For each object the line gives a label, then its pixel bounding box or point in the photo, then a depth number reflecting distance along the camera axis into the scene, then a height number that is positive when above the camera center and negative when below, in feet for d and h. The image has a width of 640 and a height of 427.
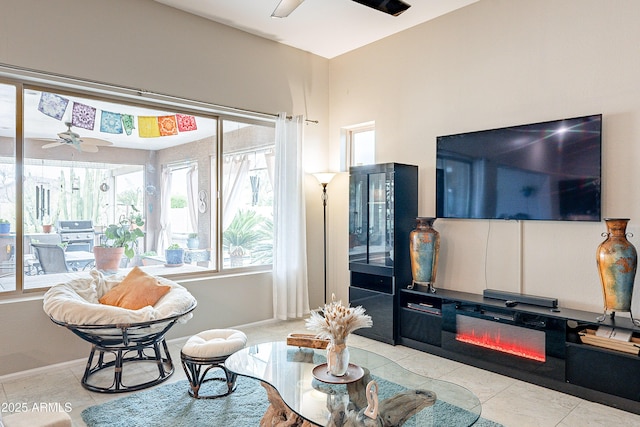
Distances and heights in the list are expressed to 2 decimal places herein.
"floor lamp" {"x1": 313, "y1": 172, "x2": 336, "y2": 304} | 16.29 +0.71
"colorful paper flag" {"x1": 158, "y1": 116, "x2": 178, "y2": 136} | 13.46 +2.83
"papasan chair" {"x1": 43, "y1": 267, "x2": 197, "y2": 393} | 8.99 -2.38
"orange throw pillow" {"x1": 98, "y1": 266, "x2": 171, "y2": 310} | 10.42 -2.11
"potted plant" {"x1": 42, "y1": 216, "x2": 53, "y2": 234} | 11.33 -0.38
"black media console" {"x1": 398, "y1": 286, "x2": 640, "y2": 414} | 8.95 -3.38
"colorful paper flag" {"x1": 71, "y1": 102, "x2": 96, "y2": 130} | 11.77 +2.77
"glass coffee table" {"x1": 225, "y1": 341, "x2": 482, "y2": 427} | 6.06 -3.00
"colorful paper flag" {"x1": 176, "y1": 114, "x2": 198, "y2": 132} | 13.87 +3.01
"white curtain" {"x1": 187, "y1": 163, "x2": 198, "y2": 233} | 14.16 +0.54
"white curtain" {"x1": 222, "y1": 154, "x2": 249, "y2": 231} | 14.85 +1.05
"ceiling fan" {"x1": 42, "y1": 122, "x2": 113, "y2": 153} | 11.55 +2.02
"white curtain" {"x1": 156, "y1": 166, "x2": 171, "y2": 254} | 13.53 -0.01
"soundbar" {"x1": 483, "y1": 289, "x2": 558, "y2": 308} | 10.52 -2.38
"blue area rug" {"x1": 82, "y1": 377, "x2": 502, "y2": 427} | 8.11 -4.17
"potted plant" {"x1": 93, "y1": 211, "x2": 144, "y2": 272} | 12.29 -0.97
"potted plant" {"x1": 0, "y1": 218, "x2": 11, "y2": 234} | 10.68 -0.38
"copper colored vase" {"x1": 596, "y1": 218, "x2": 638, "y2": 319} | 9.12 -1.27
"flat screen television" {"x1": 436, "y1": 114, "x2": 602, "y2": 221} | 10.11 +1.02
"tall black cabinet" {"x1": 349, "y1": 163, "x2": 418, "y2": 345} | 13.26 -0.94
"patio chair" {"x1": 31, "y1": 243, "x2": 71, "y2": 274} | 11.25 -1.30
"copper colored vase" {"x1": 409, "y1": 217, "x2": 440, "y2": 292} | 12.66 -1.27
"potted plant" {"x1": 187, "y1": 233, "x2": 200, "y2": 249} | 14.15 -1.05
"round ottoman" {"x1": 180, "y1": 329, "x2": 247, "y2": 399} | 8.85 -3.07
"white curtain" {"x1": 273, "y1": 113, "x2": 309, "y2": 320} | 15.35 -0.62
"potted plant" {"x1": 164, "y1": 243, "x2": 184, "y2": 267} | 13.64 -1.48
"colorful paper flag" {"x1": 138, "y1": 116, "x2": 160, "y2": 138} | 13.05 +2.70
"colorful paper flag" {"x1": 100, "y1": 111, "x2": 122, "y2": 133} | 12.33 +2.69
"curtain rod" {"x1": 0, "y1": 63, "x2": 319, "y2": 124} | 10.44 +3.52
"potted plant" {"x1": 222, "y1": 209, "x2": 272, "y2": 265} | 15.03 -0.88
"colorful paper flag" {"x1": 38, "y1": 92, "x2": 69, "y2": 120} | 11.23 +2.95
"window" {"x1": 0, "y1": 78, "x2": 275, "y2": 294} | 11.00 +0.91
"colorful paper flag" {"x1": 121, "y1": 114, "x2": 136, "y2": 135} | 12.74 +2.73
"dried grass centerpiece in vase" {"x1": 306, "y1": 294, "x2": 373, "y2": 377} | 7.05 -2.05
